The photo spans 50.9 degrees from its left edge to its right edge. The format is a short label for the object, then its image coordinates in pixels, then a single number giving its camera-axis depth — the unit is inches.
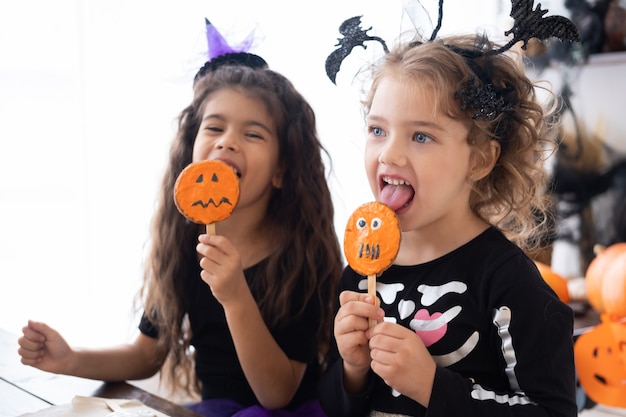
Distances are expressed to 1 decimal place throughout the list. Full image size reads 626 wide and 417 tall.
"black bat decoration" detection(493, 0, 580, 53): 44.9
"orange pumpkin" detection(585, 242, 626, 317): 96.0
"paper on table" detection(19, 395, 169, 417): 45.2
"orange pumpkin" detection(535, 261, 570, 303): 100.3
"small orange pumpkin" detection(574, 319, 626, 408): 91.3
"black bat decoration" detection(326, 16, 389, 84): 53.3
